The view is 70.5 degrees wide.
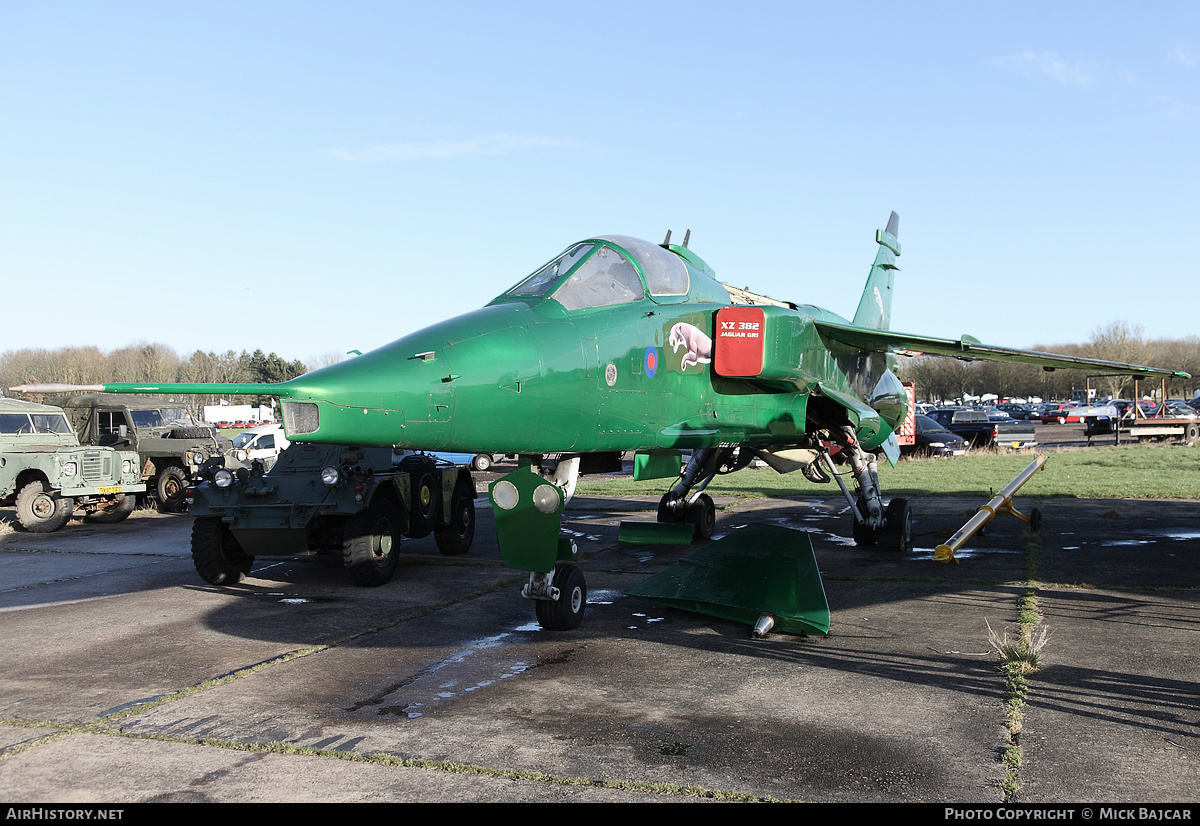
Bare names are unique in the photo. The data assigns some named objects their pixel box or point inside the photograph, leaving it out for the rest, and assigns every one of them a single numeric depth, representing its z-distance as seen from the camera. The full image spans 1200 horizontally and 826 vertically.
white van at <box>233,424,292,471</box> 25.44
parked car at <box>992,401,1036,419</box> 67.06
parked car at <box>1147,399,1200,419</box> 34.93
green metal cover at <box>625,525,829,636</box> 7.13
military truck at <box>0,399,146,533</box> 15.32
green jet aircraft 5.45
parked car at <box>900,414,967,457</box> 29.34
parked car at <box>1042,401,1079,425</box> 57.62
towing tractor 9.29
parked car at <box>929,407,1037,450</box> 32.06
